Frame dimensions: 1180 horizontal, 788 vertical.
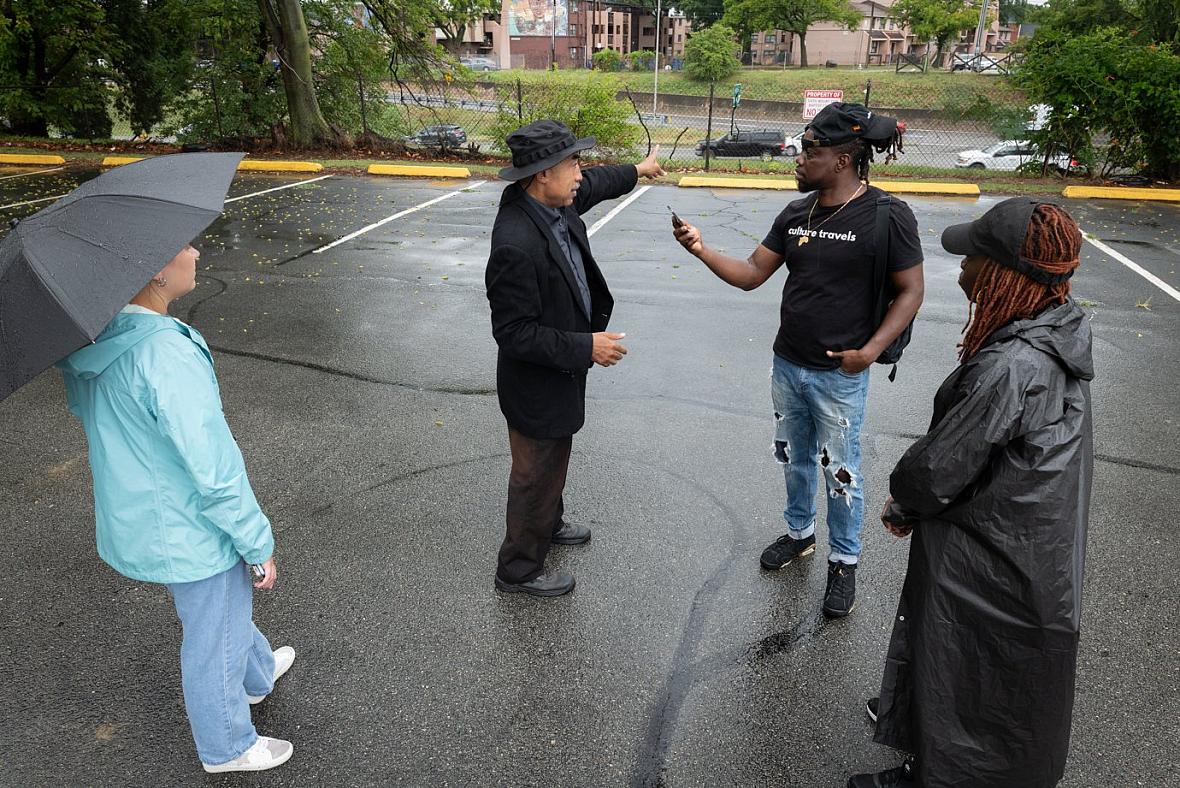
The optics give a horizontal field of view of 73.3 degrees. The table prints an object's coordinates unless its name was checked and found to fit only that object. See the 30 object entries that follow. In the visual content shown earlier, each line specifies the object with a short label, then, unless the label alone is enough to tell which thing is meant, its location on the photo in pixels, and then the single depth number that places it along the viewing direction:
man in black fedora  2.99
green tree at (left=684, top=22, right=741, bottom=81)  59.71
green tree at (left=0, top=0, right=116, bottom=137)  18.67
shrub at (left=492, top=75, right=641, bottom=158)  16.03
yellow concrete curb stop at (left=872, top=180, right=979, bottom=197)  14.45
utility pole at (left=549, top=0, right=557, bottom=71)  81.66
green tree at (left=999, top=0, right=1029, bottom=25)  86.19
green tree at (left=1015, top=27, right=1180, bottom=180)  13.91
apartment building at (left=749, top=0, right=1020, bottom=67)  75.81
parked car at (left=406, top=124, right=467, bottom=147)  18.86
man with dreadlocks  3.11
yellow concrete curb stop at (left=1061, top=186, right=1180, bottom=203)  13.61
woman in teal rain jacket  2.14
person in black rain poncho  2.06
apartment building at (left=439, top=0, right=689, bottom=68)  83.81
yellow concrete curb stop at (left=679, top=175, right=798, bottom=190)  15.05
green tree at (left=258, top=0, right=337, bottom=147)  17.12
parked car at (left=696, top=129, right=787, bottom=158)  26.97
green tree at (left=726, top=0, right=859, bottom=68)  65.44
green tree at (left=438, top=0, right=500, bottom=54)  18.52
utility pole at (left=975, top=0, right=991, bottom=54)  47.92
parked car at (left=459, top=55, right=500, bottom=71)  73.55
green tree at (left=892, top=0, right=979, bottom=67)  57.19
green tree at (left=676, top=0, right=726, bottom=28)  77.94
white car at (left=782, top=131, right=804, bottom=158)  29.58
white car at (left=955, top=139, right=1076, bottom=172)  23.72
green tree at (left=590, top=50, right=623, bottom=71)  68.27
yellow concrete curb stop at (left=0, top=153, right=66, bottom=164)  17.03
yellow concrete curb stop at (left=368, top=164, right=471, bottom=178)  16.02
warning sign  15.10
